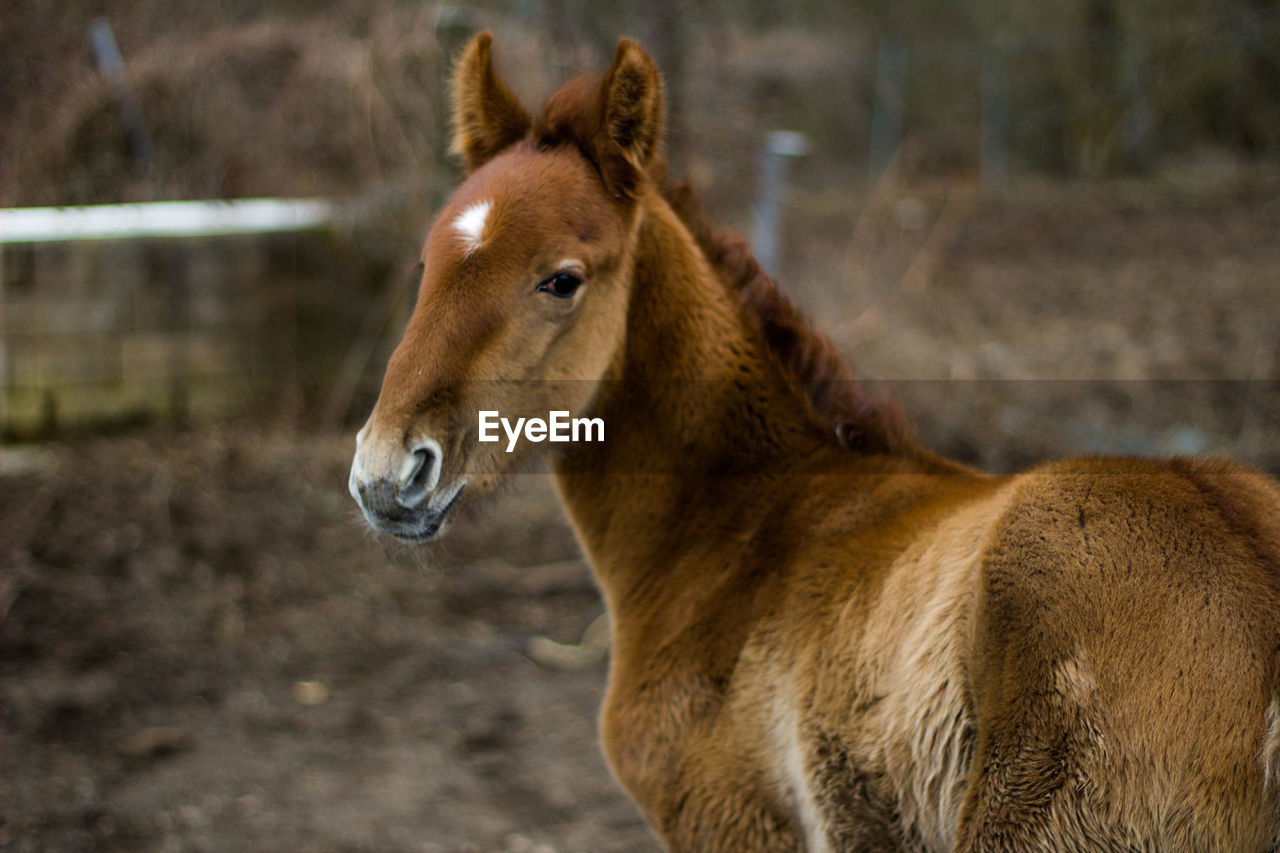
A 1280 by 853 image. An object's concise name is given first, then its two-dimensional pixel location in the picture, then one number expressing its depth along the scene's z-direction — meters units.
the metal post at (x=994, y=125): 12.86
